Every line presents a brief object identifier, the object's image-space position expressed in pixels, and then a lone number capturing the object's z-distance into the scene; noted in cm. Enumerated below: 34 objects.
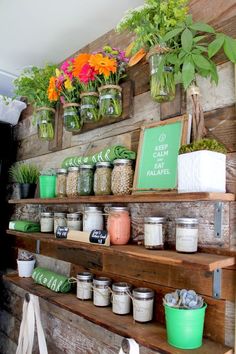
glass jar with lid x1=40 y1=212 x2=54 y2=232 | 177
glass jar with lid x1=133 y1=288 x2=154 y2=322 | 116
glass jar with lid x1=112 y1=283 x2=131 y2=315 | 125
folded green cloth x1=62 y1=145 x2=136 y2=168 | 132
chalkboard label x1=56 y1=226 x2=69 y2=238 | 145
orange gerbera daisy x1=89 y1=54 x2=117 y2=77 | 133
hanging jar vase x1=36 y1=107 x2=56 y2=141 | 187
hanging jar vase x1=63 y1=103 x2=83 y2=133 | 162
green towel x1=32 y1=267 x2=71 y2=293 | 159
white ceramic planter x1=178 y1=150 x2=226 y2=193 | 94
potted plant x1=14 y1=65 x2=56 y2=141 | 182
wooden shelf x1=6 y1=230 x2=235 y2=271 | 89
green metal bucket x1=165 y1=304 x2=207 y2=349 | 95
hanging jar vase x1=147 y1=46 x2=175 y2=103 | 114
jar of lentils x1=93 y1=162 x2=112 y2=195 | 133
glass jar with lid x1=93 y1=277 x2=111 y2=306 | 135
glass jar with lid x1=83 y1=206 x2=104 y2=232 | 139
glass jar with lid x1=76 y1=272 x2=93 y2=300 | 145
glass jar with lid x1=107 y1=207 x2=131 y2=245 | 126
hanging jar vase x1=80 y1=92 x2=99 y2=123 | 151
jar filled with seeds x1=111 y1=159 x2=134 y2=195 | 127
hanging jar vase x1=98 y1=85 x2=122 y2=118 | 141
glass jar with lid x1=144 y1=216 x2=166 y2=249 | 113
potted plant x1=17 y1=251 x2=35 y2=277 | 199
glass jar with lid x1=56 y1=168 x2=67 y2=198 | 159
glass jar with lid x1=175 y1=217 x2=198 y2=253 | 102
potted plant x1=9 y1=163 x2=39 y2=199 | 197
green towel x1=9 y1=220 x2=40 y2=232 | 184
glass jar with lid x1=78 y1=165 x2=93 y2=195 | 142
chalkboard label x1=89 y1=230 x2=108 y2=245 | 123
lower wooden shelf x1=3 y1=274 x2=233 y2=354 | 97
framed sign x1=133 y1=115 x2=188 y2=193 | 117
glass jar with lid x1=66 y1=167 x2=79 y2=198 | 149
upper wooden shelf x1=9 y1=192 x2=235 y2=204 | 90
